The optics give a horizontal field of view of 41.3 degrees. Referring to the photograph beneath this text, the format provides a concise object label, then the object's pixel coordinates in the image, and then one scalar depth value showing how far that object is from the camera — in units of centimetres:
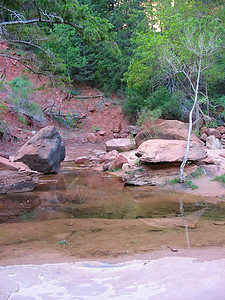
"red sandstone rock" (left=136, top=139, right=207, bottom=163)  929
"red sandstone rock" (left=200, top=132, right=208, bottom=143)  1429
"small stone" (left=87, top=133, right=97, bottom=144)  1782
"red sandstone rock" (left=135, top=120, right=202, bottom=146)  1245
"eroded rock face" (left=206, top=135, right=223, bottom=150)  1336
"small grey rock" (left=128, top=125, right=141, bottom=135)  1678
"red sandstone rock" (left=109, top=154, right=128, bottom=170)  1114
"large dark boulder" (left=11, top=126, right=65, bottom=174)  1023
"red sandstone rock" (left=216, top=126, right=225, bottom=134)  1556
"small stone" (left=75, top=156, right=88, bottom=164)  1311
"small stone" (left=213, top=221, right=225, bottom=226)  569
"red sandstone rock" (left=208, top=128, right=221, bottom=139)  1470
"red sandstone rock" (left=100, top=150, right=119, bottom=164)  1220
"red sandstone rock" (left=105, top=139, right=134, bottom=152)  1408
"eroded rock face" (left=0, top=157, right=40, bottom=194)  835
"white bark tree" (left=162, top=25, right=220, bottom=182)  1023
